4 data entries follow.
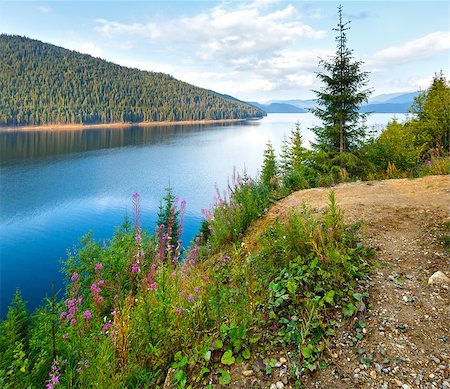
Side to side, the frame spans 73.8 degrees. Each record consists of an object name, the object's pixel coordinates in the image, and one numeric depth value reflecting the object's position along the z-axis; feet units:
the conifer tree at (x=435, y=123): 55.62
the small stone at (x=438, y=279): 10.81
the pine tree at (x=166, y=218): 51.70
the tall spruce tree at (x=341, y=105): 46.16
